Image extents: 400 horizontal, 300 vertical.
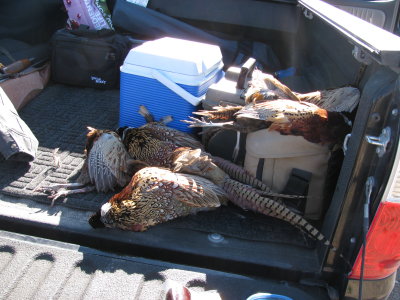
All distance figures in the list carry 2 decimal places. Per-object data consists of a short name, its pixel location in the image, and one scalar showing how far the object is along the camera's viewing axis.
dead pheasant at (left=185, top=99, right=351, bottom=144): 2.07
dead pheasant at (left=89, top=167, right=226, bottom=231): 1.97
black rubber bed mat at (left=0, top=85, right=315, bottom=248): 2.08
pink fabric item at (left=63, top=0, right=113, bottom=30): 4.43
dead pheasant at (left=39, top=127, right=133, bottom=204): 2.35
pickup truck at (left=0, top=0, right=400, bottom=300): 1.53
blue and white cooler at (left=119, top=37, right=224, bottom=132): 2.87
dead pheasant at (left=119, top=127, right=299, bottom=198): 2.26
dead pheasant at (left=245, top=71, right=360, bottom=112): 2.17
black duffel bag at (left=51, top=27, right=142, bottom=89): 4.11
